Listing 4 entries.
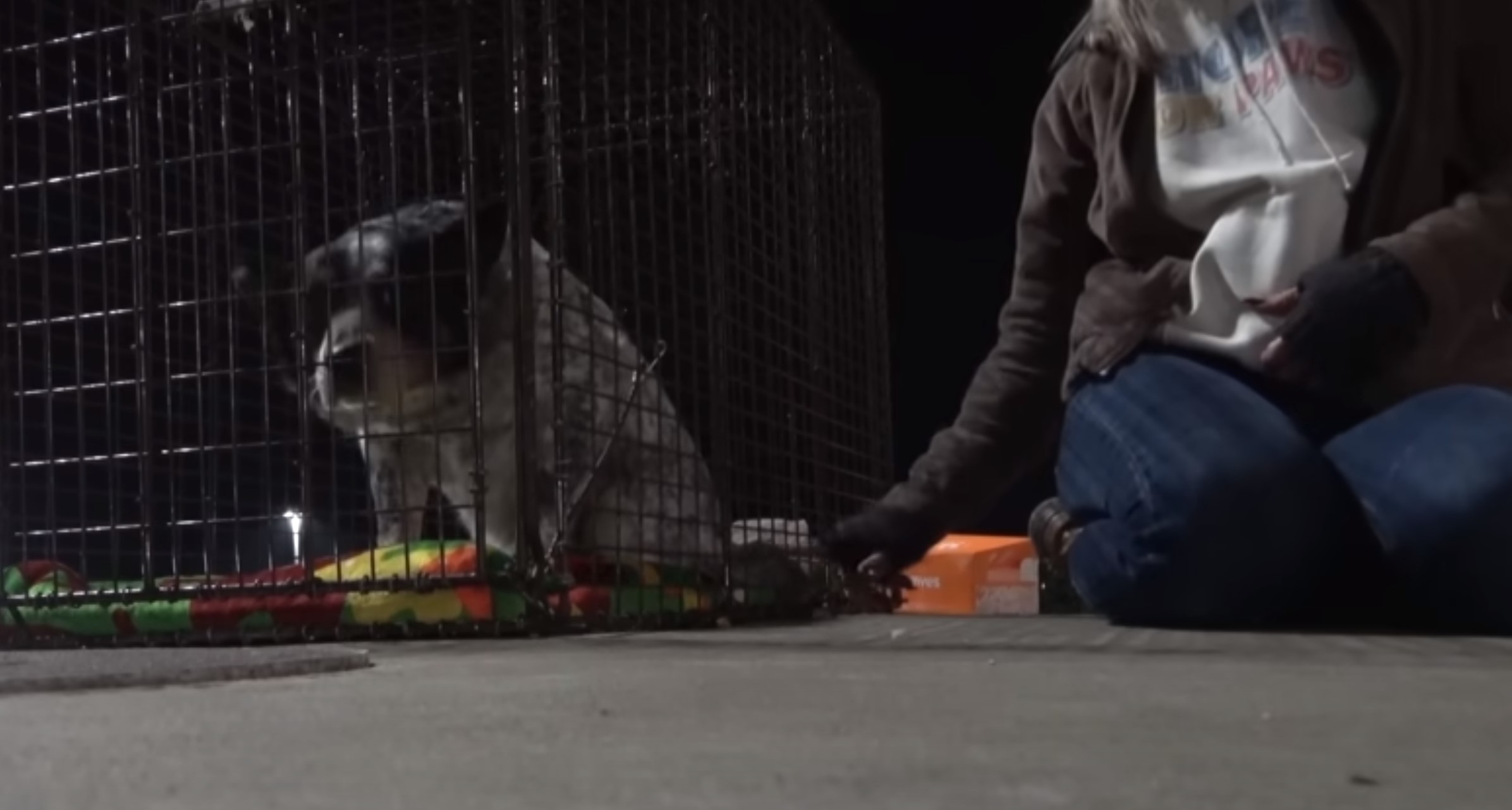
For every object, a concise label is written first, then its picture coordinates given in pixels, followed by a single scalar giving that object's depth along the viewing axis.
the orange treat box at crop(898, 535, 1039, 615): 2.61
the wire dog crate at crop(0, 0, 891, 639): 1.57
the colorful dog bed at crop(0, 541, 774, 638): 1.48
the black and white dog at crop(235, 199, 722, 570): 1.66
